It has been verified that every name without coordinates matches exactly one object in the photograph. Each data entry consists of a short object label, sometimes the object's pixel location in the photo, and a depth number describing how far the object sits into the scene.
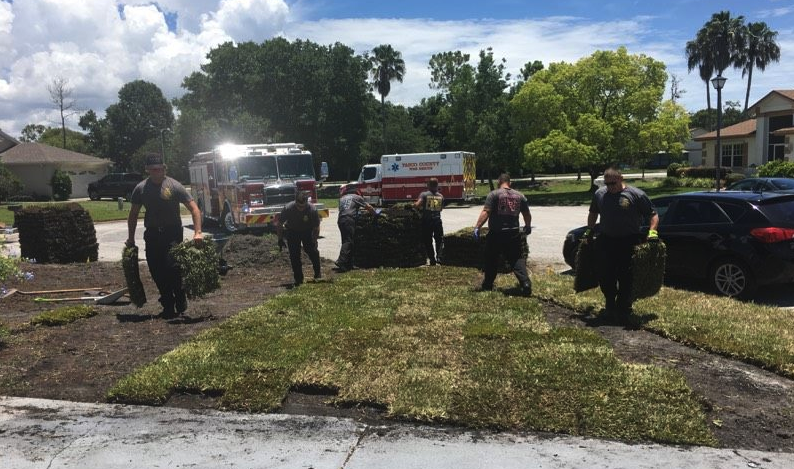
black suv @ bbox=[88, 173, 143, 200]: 41.22
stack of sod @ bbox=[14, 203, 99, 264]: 12.09
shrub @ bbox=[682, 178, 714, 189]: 36.50
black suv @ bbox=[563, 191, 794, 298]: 7.53
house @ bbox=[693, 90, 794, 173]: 39.69
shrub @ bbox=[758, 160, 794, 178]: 25.75
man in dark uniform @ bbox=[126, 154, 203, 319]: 6.73
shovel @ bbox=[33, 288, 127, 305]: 8.11
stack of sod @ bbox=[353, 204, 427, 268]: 11.36
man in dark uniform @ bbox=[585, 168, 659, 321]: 6.50
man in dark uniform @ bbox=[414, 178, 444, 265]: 11.26
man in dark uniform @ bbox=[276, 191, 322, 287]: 9.52
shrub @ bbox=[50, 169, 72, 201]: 41.04
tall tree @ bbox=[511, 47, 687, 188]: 30.80
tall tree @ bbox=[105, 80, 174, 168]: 96.81
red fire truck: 16.75
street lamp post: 22.86
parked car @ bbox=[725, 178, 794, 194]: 17.80
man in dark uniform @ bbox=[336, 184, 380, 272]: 11.16
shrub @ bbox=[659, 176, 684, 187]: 39.46
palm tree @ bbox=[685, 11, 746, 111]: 63.22
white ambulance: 29.69
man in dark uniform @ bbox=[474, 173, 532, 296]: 8.10
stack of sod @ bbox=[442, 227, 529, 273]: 10.72
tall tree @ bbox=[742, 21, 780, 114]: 67.19
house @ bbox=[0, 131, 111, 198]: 43.91
